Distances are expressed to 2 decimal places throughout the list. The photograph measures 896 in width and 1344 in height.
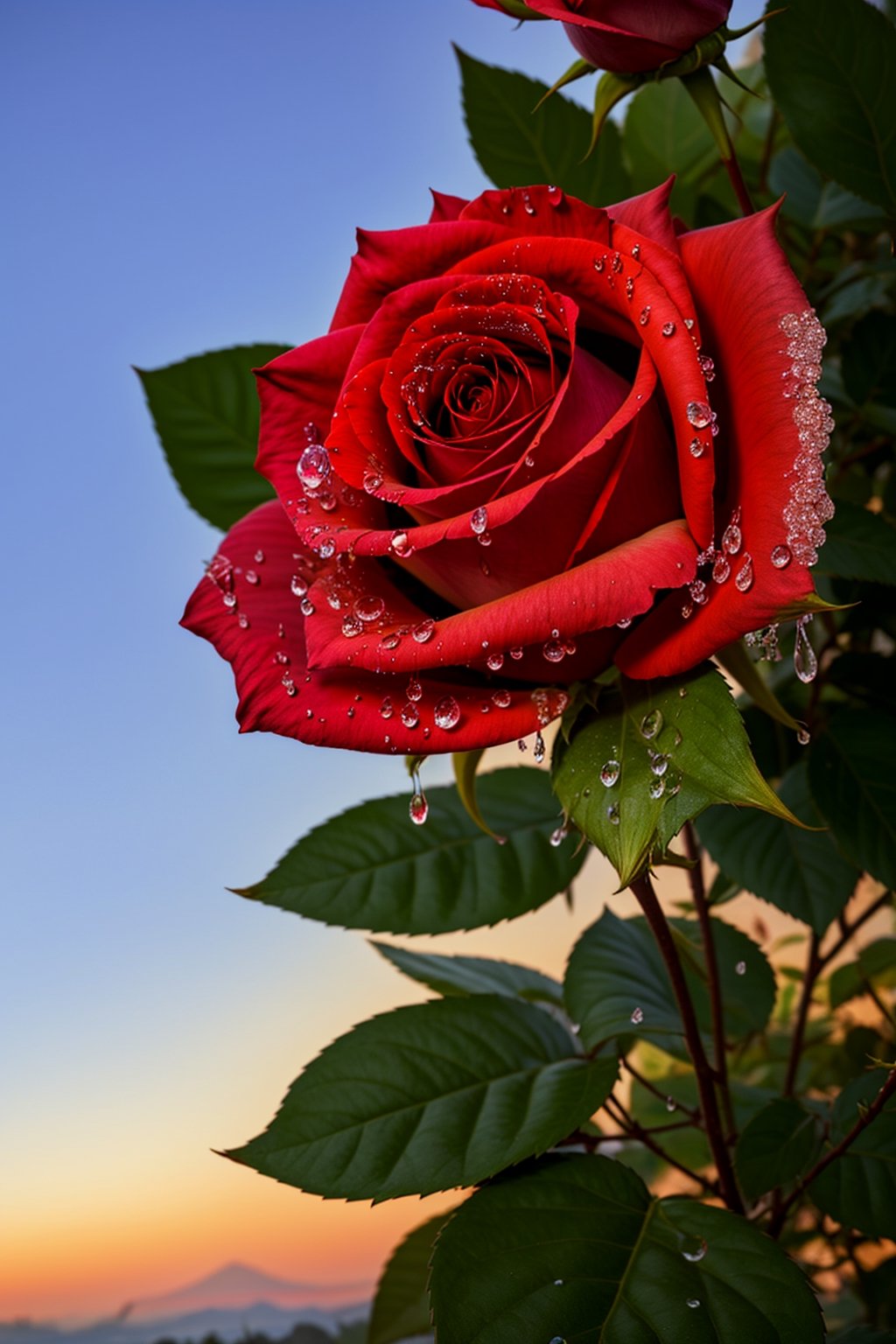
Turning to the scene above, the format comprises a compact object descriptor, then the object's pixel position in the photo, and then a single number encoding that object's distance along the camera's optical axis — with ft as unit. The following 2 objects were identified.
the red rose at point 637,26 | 0.91
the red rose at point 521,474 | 0.69
